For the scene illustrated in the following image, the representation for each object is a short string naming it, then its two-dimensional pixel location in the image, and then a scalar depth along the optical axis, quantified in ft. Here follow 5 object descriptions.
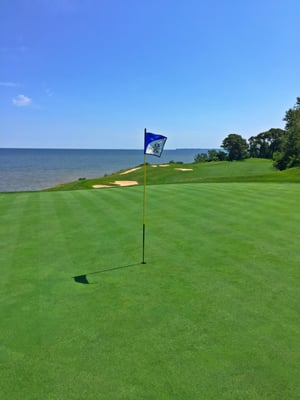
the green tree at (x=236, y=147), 254.27
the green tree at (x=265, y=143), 251.15
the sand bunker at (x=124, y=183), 91.73
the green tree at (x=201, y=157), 259.66
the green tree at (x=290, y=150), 132.05
